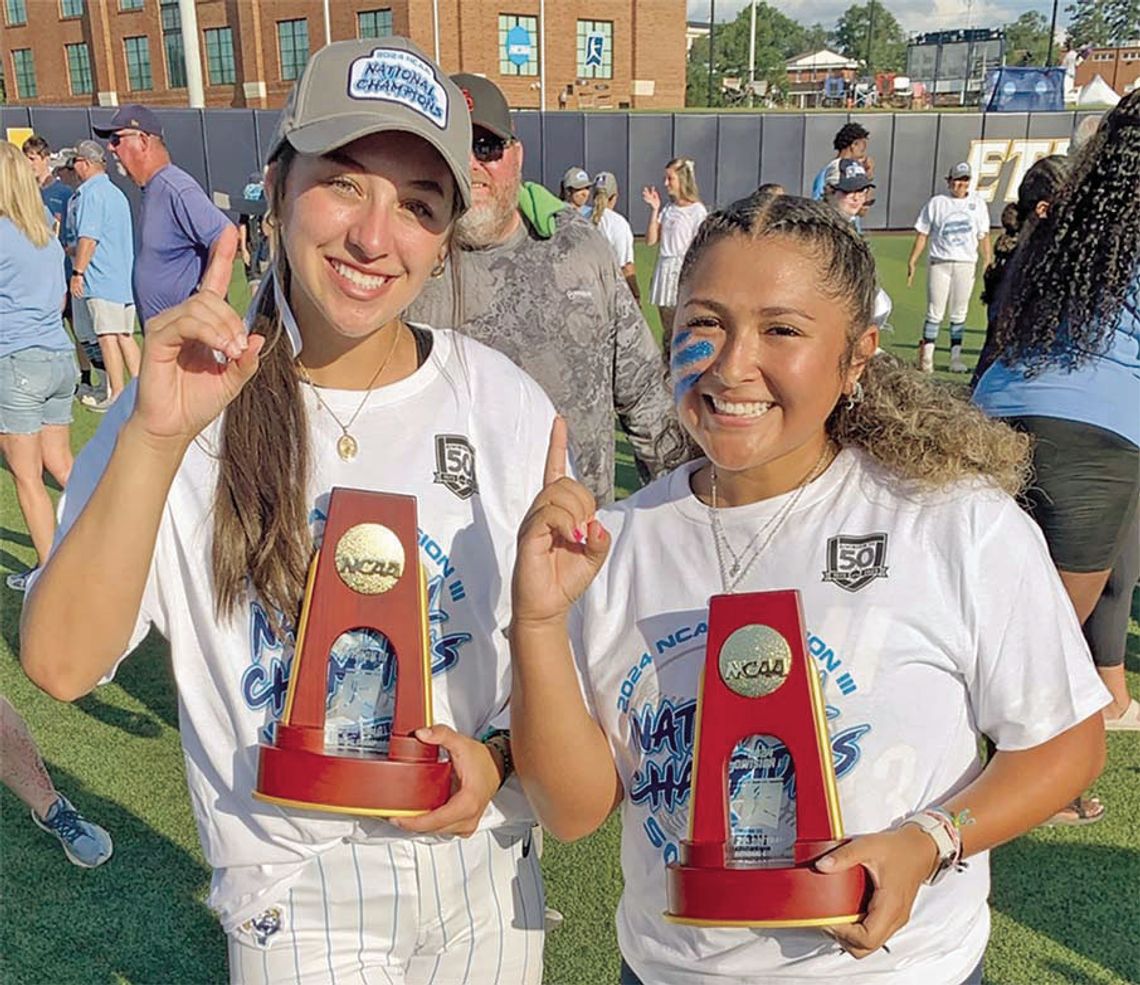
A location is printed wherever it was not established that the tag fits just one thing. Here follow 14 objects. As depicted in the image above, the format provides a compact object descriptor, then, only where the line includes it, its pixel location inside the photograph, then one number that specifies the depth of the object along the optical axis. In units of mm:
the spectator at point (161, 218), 6309
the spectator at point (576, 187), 10664
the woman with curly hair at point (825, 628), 1387
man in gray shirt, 2787
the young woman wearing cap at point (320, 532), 1479
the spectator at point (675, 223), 9508
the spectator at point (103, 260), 7898
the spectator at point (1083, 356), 2797
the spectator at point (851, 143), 8836
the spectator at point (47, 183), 9729
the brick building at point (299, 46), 35375
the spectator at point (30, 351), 4992
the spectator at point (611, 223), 10209
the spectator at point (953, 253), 9164
